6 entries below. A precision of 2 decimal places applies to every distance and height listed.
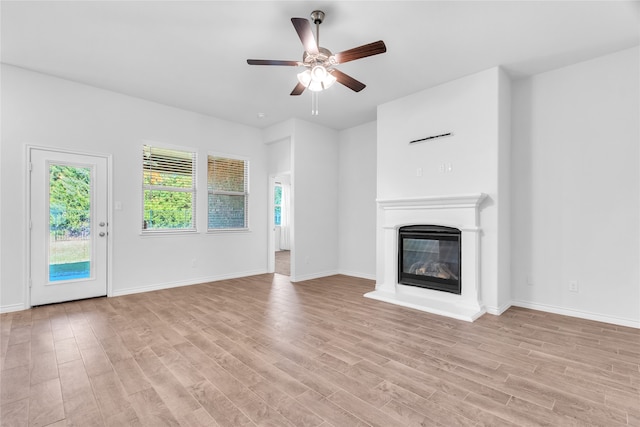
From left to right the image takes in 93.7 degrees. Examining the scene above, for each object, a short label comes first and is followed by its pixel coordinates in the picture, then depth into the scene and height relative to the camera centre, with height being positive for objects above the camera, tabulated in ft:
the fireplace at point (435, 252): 11.83 -1.64
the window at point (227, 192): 17.87 +1.40
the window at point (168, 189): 15.51 +1.39
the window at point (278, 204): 35.27 +1.30
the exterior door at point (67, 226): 12.41 -0.48
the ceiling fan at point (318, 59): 7.95 +4.50
